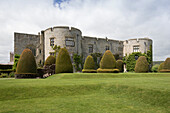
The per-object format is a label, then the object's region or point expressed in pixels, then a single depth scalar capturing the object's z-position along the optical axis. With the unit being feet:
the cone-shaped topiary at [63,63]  62.77
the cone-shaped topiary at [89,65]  76.47
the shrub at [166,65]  78.44
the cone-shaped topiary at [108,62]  66.80
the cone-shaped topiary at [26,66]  53.93
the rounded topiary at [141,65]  76.99
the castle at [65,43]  93.15
